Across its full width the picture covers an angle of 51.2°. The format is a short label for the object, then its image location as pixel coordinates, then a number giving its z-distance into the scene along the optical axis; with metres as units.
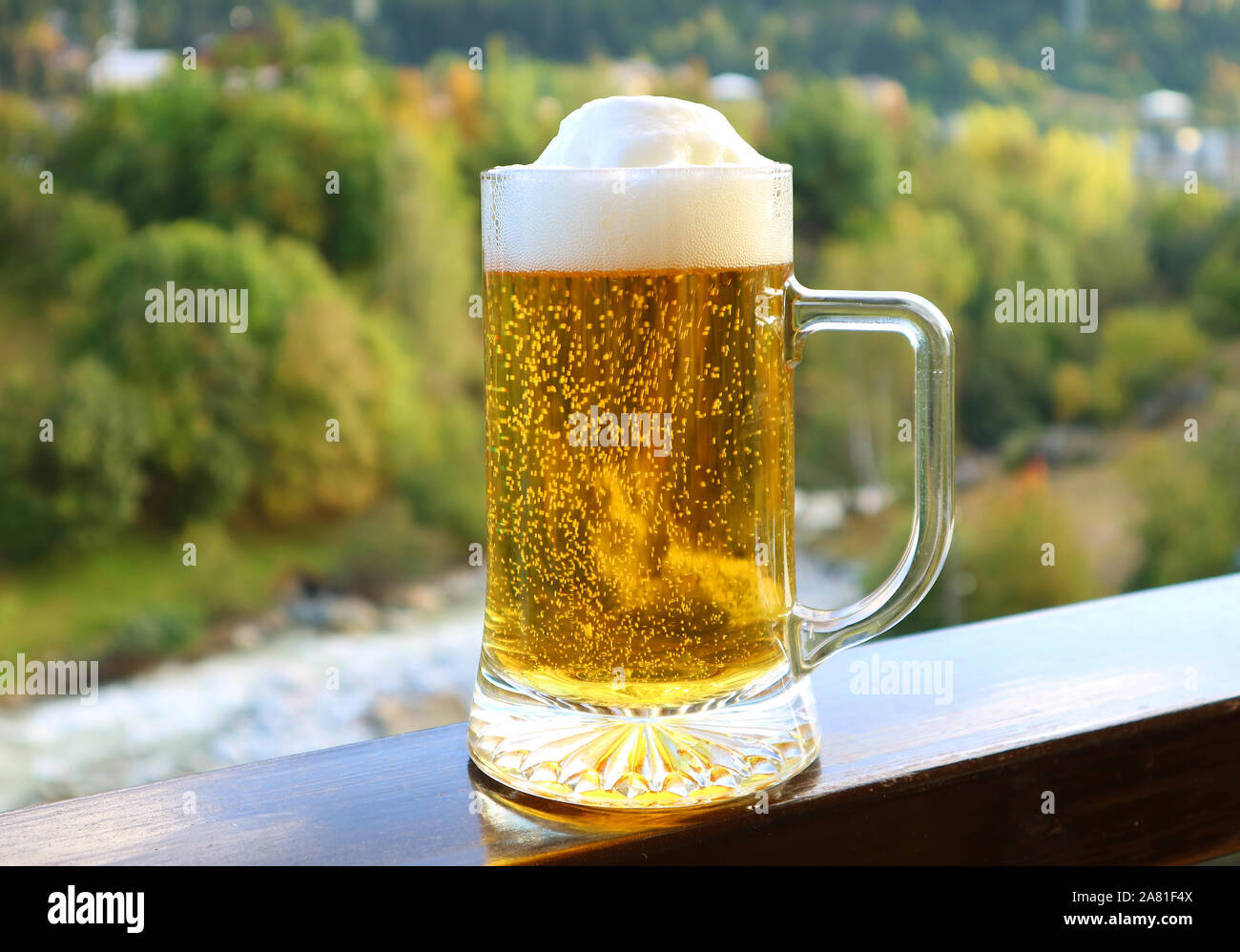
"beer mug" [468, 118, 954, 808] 0.65
